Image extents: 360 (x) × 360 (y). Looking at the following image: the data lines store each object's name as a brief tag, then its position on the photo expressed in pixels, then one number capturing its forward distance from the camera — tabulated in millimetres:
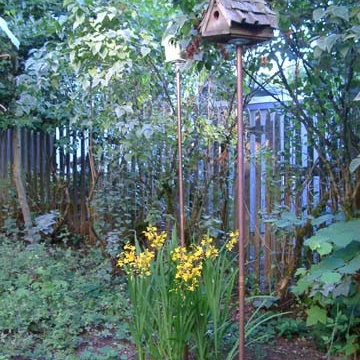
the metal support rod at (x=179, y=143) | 4086
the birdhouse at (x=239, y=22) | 3064
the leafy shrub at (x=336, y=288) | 3281
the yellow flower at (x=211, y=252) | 3582
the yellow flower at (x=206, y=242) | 3719
